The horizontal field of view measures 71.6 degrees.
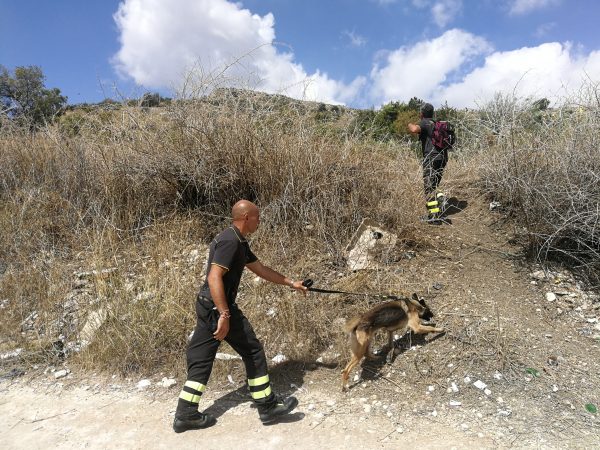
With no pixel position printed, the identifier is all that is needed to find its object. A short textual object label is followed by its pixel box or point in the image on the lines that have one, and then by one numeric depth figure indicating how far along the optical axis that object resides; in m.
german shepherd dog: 3.36
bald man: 2.91
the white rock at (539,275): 4.46
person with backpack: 5.96
